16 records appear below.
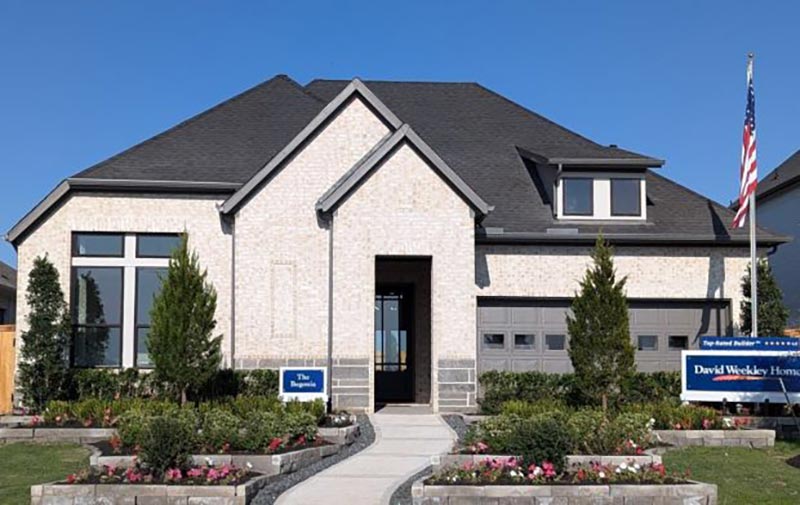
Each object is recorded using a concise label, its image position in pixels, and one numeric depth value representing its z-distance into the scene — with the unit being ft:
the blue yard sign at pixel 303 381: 63.77
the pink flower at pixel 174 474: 37.73
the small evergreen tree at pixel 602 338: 61.62
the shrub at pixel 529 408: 56.02
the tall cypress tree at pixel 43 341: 69.21
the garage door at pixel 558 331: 76.23
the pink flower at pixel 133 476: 37.76
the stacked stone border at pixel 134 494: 36.70
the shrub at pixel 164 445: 38.47
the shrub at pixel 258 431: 46.91
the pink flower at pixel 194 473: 38.08
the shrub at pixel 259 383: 70.33
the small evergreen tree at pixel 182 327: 62.03
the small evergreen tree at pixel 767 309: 73.82
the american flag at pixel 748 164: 73.97
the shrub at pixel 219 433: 46.38
